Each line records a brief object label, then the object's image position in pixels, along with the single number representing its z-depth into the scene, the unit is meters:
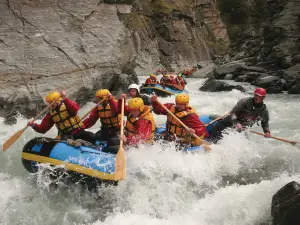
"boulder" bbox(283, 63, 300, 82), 15.00
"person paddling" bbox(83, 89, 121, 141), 5.76
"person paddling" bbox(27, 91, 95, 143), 5.50
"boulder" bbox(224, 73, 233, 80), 19.50
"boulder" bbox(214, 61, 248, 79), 19.86
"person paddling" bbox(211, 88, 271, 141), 6.30
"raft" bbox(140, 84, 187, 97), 13.76
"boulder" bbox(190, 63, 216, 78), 26.68
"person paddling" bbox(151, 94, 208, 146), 5.61
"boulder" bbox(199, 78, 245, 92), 15.80
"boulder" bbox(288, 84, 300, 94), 13.95
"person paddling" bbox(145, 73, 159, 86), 14.03
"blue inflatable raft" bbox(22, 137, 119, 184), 4.64
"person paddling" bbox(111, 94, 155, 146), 5.12
